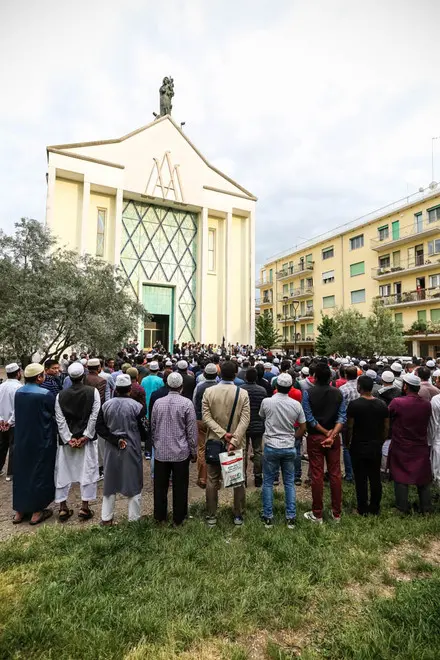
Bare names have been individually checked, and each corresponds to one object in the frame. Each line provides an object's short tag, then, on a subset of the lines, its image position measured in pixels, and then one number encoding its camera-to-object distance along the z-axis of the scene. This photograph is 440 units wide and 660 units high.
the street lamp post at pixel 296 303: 44.64
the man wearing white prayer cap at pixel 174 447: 4.23
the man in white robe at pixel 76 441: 4.55
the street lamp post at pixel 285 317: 45.25
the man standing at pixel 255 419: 5.52
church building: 25.66
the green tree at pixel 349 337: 27.00
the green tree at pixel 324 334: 32.69
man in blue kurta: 4.45
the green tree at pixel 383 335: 26.70
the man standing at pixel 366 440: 4.52
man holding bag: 4.27
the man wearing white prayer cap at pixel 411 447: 4.63
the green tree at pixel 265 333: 39.34
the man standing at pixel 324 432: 4.45
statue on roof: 30.66
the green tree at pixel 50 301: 12.23
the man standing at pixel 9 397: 5.43
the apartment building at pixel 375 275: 30.02
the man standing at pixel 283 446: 4.35
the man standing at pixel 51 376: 5.78
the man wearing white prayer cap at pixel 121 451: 4.21
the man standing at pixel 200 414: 5.42
